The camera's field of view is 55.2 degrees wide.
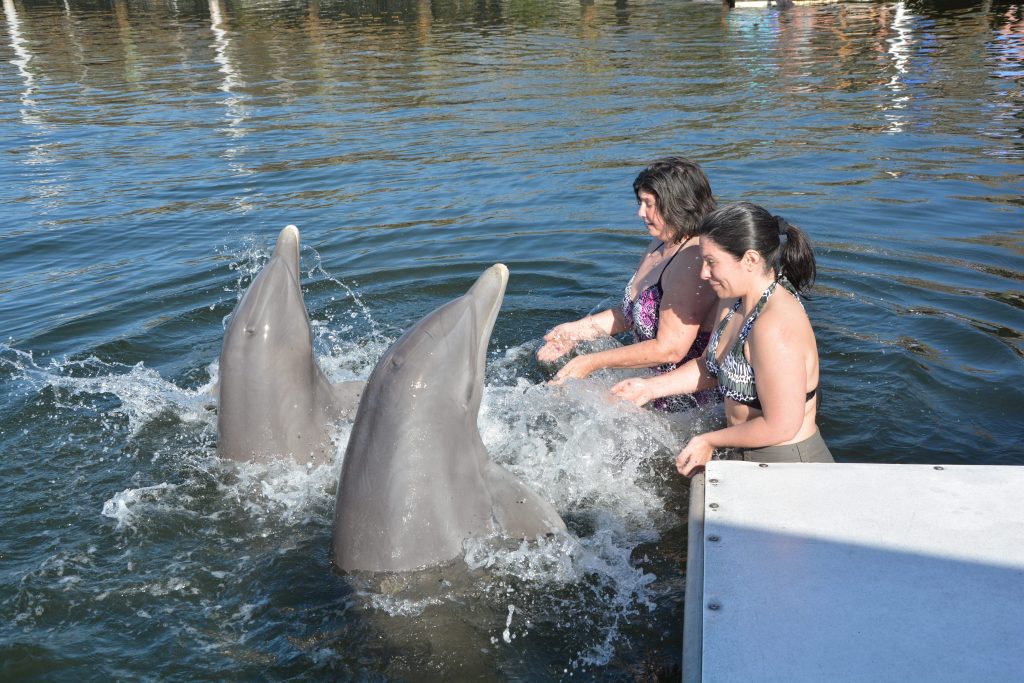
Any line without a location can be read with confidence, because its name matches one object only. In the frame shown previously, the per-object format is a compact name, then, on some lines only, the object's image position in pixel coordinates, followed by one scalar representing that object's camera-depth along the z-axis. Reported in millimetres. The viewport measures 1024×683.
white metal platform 3098
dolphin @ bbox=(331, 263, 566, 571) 4098
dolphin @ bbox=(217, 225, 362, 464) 5332
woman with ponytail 4617
